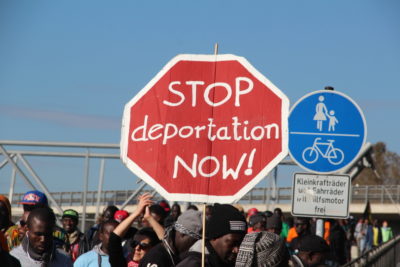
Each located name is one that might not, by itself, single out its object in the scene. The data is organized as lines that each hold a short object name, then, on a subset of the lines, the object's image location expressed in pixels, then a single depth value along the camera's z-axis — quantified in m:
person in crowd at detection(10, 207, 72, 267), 7.46
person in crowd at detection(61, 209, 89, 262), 12.45
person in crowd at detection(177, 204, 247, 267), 6.03
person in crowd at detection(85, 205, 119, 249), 10.51
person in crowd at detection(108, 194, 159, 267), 7.71
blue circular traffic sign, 10.58
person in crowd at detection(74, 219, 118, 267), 8.44
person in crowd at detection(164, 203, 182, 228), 15.34
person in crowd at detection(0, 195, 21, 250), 8.23
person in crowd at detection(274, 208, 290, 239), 18.00
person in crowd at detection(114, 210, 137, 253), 9.55
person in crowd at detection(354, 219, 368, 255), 27.85
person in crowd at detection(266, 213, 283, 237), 11.58
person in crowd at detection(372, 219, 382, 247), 38.44
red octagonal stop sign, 6.35
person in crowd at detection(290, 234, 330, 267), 8.29
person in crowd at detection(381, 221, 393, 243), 38.50
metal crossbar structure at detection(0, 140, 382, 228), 18.00
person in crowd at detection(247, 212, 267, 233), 11.59
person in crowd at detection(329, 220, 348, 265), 17.88
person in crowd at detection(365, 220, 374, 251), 28.05
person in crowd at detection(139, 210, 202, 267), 7.05
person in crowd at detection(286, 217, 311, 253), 13.68
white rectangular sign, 10.68
